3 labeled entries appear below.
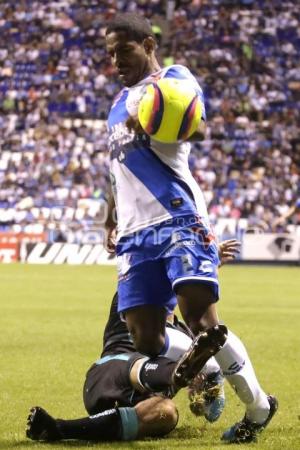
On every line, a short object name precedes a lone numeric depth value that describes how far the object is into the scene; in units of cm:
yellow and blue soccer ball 1072
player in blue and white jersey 1128
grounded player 1137
